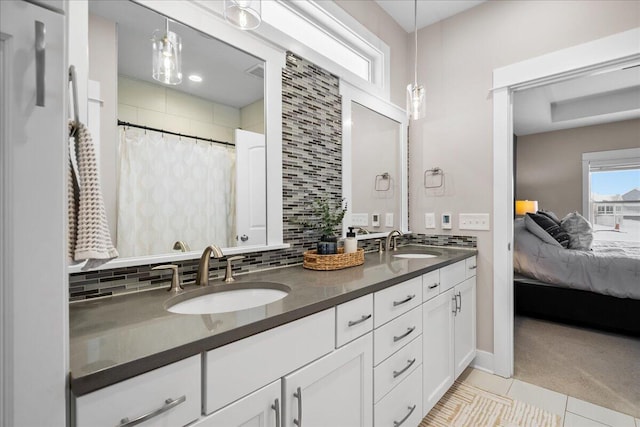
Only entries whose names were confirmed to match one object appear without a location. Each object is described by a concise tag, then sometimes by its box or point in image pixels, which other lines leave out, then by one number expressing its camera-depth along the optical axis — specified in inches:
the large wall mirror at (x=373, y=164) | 83.9
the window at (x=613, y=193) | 192.7
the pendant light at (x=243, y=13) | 47.6
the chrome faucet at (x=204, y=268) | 48.4
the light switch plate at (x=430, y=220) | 102.0
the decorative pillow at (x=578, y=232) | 132.6
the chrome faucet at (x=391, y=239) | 92.4
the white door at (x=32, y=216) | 19.6
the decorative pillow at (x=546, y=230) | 130.6
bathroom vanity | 24.8
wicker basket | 62.4
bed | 108.4
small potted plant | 66.4
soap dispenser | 70.2
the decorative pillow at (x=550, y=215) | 146.3
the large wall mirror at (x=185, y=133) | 43.8
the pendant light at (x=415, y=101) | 78.7
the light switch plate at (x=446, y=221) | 98.1
